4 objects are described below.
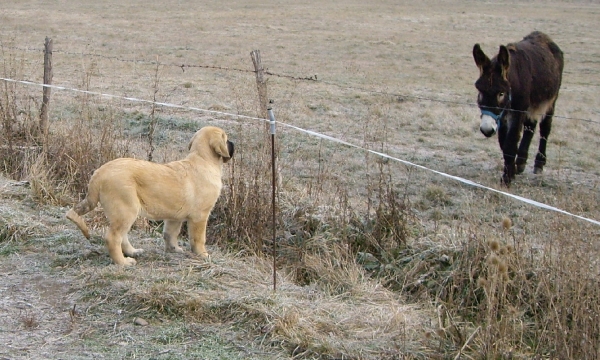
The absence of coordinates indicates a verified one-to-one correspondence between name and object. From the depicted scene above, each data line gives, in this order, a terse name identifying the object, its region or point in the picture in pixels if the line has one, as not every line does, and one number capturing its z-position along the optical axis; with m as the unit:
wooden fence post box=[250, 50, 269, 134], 14.34
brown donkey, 19.14
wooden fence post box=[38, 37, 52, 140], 17.03
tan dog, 10.80
